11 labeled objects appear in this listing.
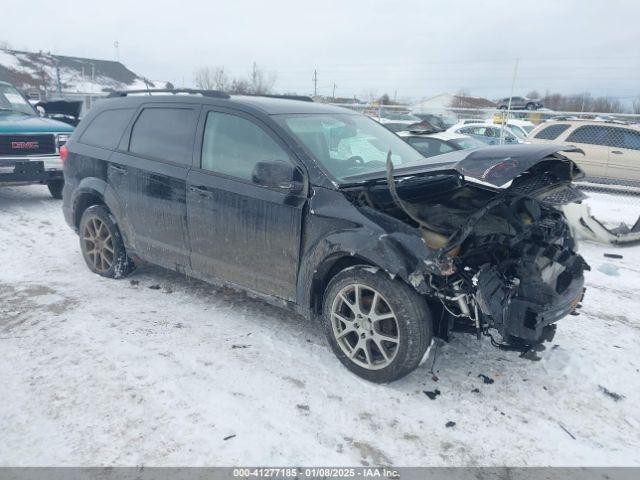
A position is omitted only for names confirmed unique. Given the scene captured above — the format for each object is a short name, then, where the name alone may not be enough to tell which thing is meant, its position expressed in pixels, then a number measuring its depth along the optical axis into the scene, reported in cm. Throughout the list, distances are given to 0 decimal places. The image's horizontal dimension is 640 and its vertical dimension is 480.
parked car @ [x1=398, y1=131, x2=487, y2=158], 905
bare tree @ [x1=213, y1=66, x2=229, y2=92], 4177
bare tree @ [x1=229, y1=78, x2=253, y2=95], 4183
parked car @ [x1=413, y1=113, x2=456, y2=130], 2102
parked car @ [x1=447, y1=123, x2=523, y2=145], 1491
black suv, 299
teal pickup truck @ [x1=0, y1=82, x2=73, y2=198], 766
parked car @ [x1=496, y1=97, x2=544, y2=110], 3316
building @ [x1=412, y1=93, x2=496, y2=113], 4124
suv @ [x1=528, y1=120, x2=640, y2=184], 1157
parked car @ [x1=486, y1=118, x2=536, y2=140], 1686
